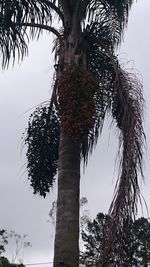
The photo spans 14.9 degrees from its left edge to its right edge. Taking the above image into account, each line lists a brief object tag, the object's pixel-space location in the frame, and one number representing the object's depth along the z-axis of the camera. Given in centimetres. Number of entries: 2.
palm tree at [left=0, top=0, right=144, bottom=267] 606
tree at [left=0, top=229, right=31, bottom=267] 3721
